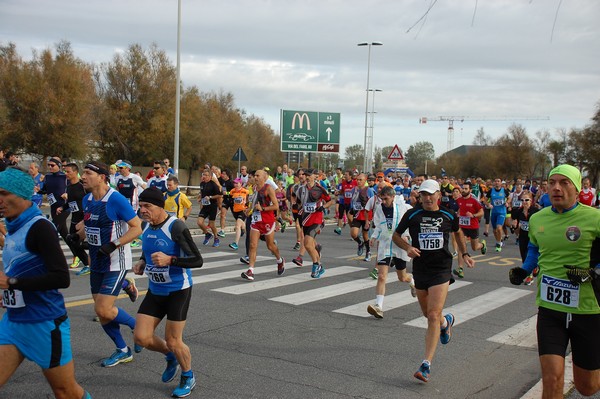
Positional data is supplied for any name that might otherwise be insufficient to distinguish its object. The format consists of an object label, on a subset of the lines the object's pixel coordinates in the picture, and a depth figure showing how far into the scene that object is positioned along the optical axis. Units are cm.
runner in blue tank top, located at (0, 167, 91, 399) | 391
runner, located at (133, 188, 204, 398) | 518
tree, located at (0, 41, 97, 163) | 3219
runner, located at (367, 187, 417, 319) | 860
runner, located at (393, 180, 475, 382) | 611
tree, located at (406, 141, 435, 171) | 14235
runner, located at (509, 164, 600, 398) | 425
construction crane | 19162
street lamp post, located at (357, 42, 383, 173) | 4469
